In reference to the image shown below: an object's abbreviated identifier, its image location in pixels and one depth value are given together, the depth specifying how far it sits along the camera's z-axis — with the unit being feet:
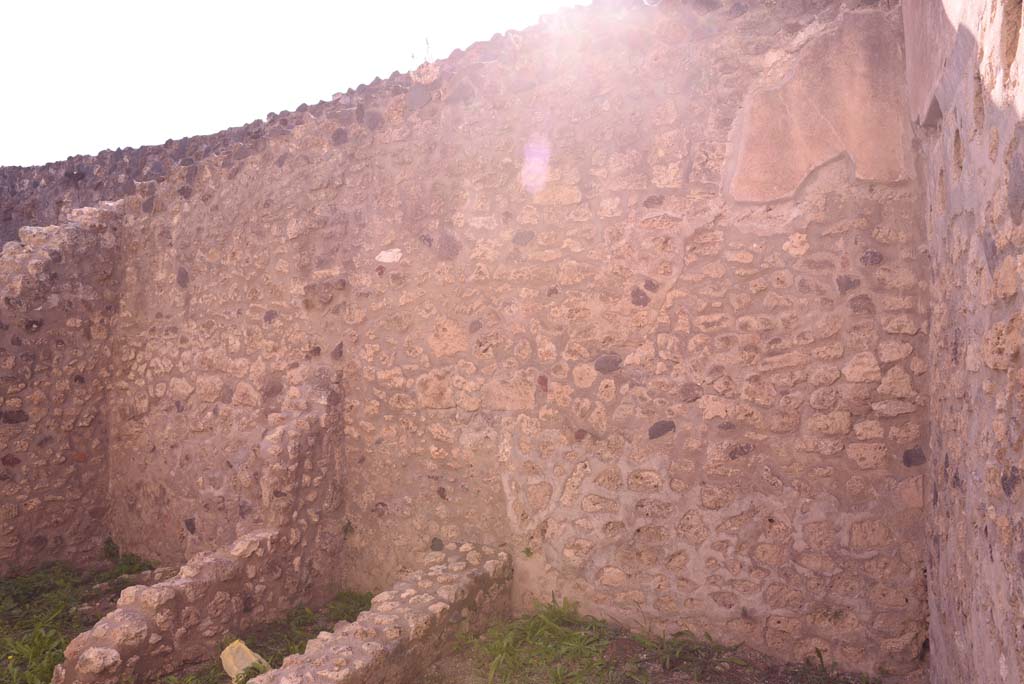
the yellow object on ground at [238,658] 12.59
